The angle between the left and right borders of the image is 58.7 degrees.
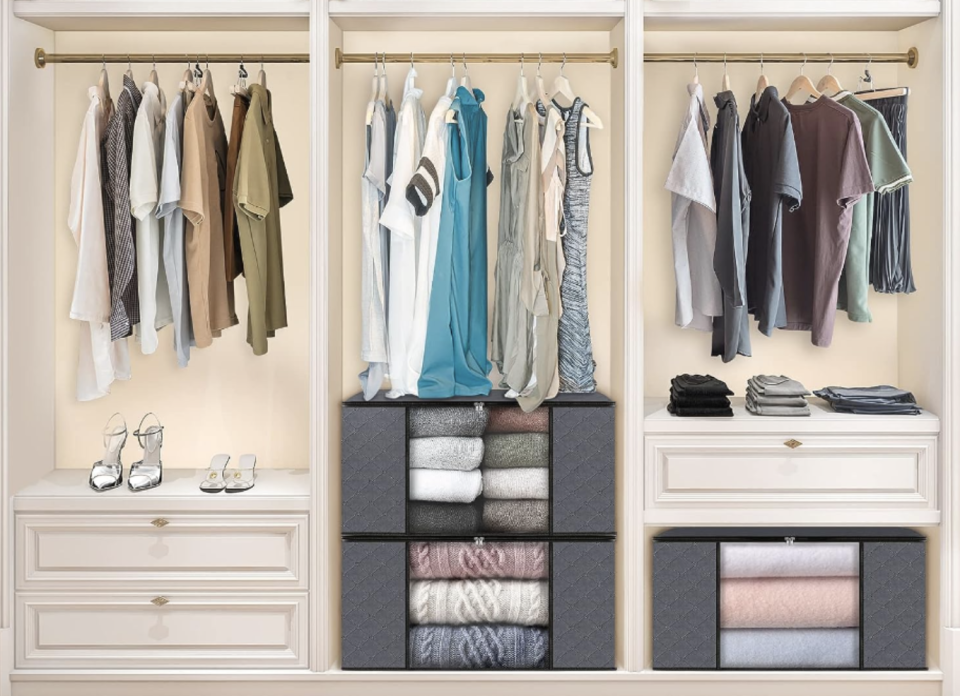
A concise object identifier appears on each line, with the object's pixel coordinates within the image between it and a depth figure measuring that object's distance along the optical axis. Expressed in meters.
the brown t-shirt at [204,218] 2.76
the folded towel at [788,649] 2.76
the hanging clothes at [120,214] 2.77
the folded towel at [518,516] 2.77
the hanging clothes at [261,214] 2.75
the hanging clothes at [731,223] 2.74
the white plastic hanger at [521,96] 2.85
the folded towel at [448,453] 2.76
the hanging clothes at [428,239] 2.76
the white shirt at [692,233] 2.80
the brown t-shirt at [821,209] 2.70
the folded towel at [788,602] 2.76
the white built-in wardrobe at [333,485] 2.70
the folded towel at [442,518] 2.77
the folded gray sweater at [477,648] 2.77
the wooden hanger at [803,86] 2.95
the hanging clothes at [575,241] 2.82
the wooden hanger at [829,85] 2.96
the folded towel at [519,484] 2.77
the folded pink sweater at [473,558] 2.79
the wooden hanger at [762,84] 2.97
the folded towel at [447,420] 2.77
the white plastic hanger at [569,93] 2.80
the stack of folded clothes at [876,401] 2.75
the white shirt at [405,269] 2.78
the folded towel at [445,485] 2.76
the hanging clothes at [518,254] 2.74
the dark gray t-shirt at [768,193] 2.72
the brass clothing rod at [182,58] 2.90
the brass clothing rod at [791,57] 2.88
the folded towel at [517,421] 2.78
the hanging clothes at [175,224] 2.74
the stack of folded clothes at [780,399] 2.74
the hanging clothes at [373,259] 2.79
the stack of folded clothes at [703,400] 2.74
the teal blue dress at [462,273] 2.78
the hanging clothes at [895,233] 2.86
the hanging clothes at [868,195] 2.73
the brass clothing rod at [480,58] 2.86
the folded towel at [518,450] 2.78
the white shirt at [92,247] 2.75
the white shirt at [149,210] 2.74
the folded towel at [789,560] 2.75
